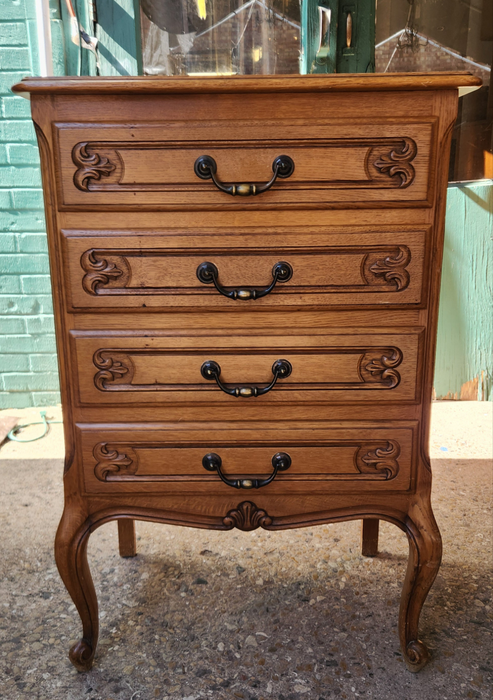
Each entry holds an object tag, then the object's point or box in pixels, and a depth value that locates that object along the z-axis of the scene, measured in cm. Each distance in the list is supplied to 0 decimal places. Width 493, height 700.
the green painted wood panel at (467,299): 266
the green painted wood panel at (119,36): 211
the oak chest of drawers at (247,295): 102
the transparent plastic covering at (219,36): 209
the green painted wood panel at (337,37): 212
